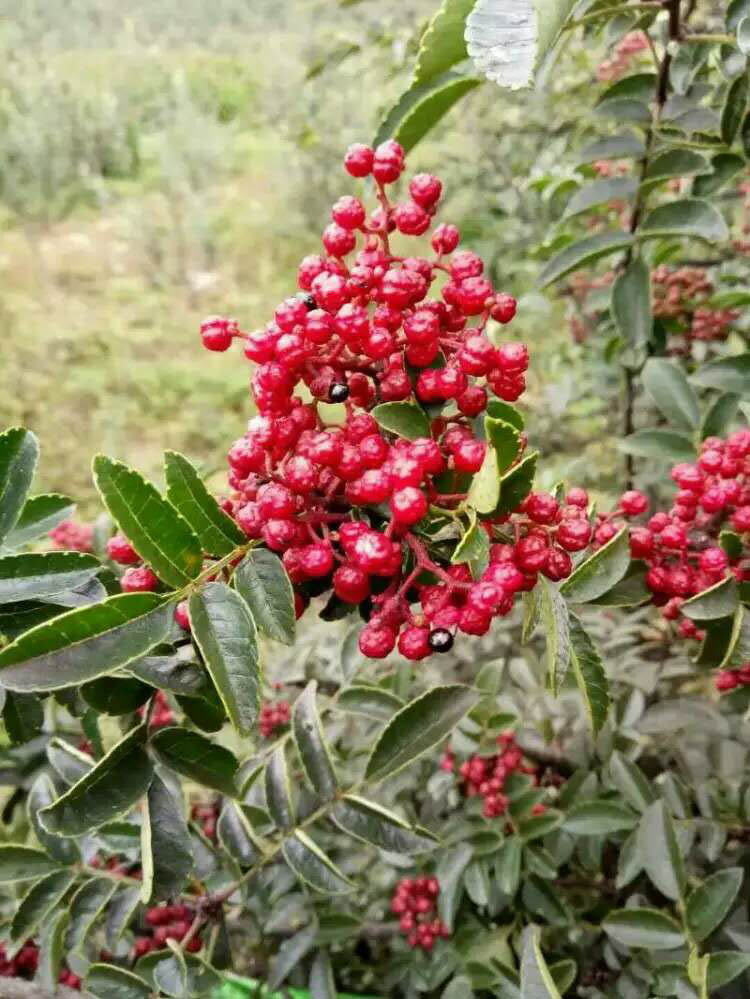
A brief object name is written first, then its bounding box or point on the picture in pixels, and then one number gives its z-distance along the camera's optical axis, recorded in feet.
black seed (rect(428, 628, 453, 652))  0.36
